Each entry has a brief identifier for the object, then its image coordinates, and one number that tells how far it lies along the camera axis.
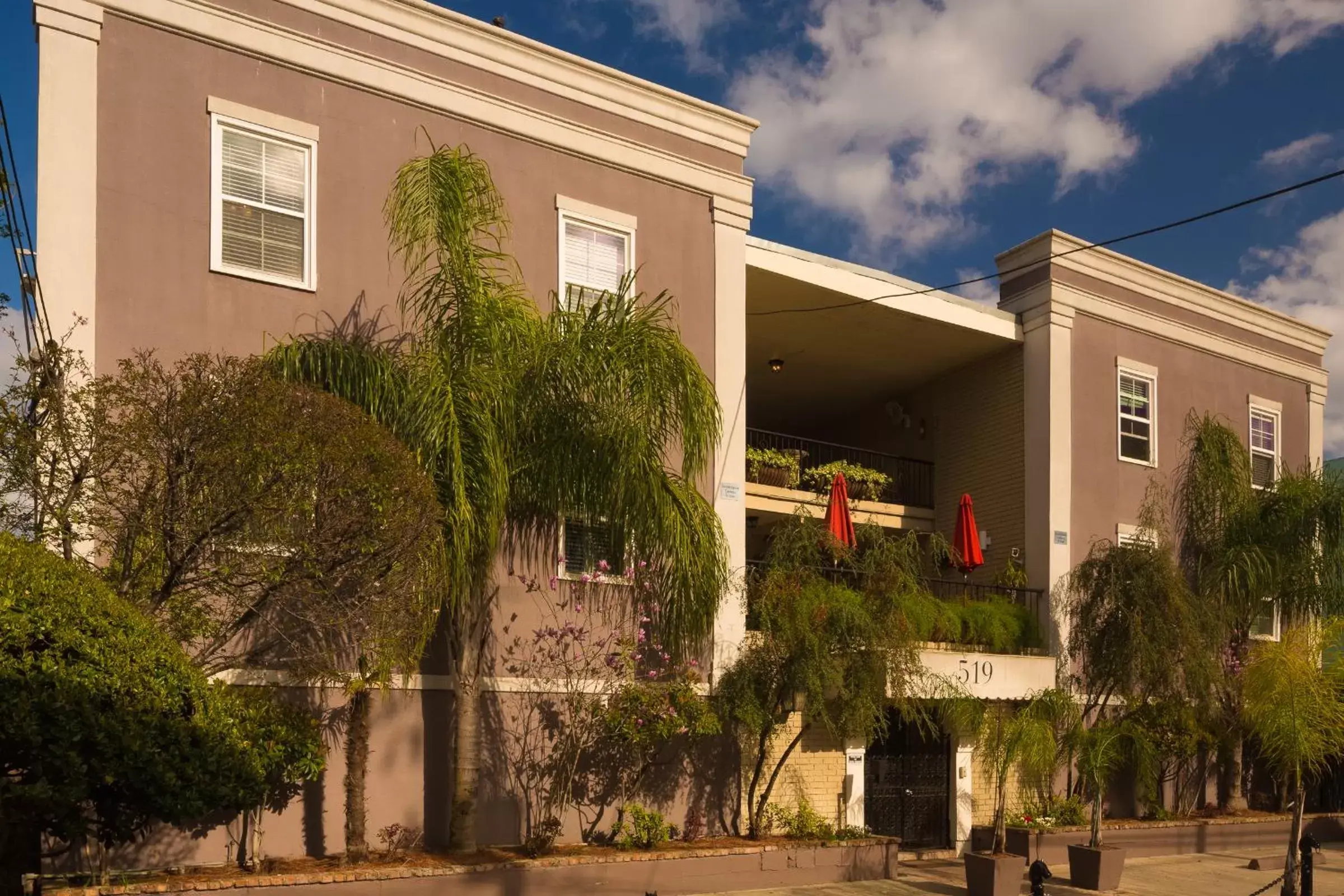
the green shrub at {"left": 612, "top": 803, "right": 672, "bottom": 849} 15.16
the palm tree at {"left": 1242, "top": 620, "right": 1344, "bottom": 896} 15.14
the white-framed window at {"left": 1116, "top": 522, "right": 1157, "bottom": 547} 22.06
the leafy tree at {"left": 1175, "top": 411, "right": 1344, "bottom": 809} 21.41
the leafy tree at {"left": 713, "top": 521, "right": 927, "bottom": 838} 15.06
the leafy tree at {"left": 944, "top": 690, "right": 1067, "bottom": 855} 16.70
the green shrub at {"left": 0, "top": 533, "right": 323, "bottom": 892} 9.14
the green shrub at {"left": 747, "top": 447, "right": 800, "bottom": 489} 20.00
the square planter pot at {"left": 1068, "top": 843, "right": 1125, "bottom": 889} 16.48
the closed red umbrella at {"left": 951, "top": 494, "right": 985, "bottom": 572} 20.30
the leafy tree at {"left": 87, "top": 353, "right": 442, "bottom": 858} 10.50
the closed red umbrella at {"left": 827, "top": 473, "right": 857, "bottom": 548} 18.77
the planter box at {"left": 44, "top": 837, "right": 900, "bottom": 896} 11.99
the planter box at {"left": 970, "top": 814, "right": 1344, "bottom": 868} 18.70
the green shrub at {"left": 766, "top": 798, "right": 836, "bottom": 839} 16.81
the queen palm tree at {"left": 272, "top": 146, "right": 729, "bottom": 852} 13.02
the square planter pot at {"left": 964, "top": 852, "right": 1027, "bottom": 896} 15.15
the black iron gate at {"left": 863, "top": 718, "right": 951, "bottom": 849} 19.05
